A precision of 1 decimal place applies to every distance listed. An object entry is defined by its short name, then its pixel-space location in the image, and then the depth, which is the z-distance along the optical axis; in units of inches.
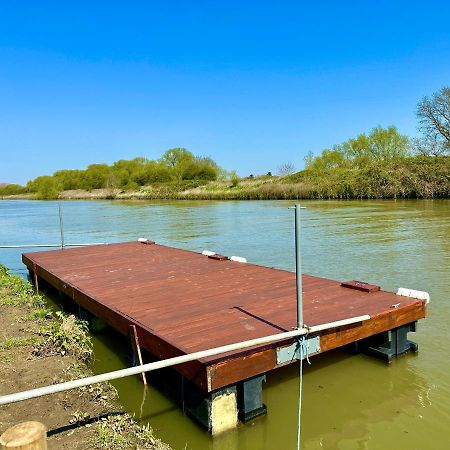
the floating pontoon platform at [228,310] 131.0
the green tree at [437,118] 1536.7
